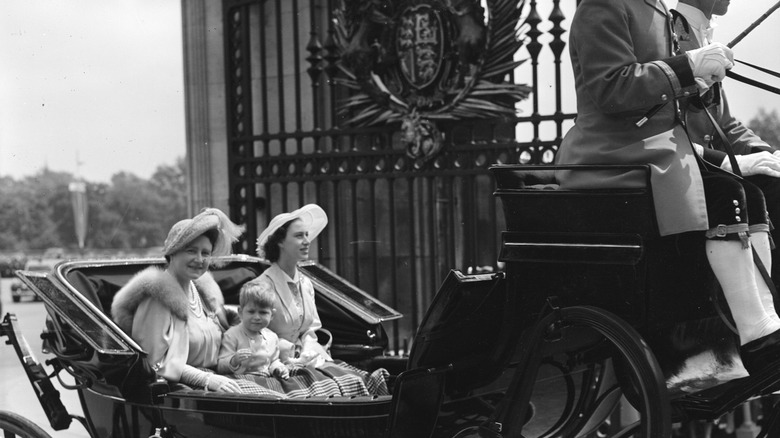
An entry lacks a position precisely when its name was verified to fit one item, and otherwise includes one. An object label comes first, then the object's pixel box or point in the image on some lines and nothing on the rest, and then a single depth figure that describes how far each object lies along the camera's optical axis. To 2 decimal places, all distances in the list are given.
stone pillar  7.52
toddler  3.93
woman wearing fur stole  3.79
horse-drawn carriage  2.88
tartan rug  3.73
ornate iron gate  6.41
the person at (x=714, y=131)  3.16
